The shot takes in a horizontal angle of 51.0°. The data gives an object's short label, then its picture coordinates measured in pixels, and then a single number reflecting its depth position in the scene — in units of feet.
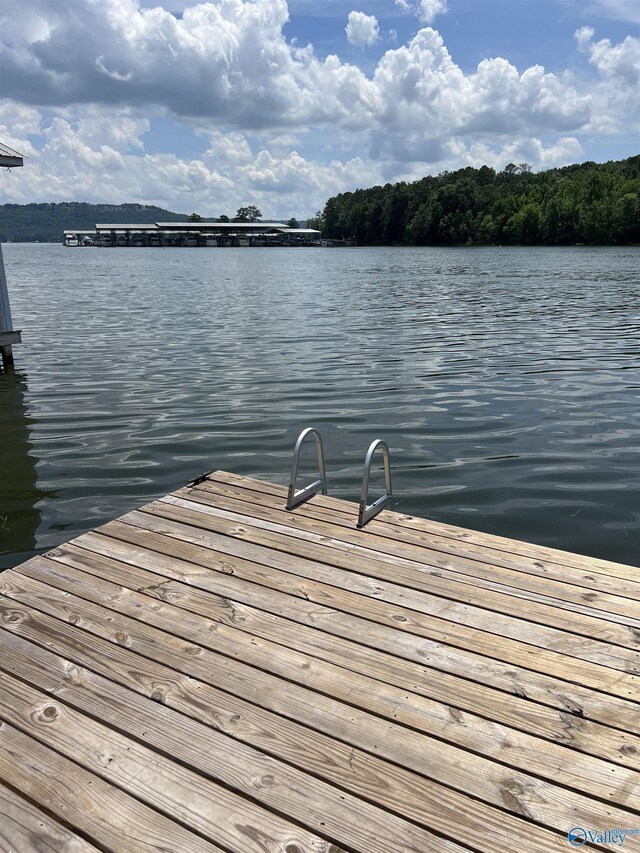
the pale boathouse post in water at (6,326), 39.86
